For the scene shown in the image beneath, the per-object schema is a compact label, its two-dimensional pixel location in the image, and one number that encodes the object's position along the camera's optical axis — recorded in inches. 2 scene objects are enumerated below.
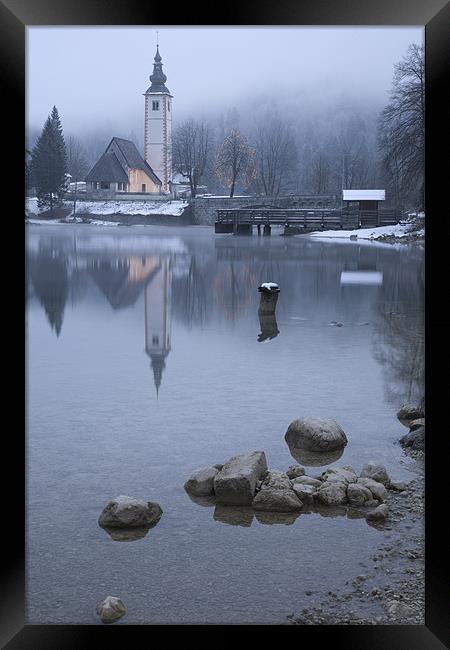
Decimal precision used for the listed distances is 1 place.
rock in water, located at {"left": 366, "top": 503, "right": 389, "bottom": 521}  226.1
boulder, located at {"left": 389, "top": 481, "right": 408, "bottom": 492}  246.5
